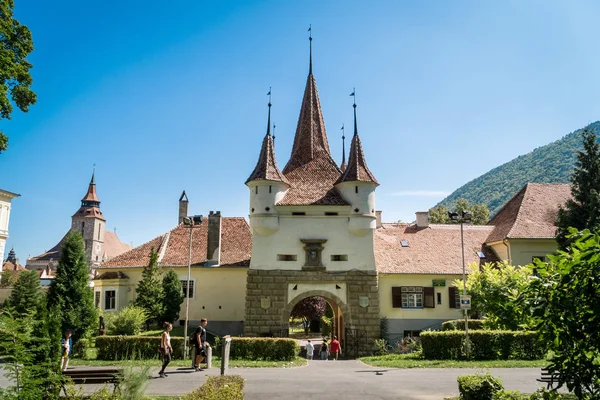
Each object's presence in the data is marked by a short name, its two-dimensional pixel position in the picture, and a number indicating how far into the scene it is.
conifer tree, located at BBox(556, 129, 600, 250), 28.28
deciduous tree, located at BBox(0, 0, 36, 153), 17.19
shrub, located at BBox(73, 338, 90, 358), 24.23
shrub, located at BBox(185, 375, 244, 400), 9.12
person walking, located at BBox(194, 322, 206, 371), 18.52
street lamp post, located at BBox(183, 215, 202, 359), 22.48
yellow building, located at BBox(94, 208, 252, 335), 33.53
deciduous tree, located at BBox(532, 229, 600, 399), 6.86
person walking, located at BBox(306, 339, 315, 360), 27.17
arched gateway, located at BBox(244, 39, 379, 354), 28.80
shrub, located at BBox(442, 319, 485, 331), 26.36
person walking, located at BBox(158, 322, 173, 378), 16.97
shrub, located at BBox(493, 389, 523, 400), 9.31
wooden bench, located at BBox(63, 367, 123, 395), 12.72
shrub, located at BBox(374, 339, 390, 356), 28.25
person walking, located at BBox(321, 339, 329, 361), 27.24
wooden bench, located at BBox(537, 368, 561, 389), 7.12
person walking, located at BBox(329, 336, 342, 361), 27.02
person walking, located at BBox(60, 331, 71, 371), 17.57
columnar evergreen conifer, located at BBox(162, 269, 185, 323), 30.66
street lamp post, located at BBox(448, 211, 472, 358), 22.19
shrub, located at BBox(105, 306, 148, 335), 26.44
